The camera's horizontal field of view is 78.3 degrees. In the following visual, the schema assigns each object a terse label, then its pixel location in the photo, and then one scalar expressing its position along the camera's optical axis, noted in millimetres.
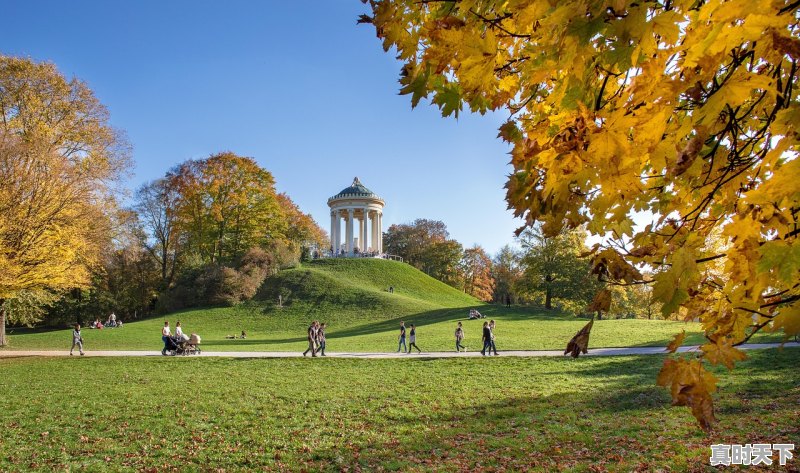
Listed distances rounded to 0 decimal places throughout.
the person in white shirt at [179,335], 19047
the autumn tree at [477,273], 63422
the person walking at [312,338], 17391
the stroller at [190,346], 18547
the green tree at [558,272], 37344
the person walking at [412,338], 18758
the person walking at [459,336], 18706
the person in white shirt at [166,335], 18719
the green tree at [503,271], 65000
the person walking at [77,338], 18688
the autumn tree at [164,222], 45656
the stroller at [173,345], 18641
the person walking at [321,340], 17797
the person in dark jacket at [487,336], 17016
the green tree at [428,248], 64438
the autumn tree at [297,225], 55062
